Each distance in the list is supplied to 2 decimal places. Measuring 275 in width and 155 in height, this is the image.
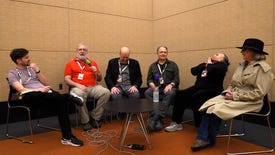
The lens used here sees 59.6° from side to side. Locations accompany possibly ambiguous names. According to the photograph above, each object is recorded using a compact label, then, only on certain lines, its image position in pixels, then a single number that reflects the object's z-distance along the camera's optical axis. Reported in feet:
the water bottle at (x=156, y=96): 11.59
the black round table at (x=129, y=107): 8.45
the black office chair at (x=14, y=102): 10.16
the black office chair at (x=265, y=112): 8.67
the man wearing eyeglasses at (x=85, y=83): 11.99
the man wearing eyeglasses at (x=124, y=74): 13.78
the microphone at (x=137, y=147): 9.23
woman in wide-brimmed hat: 8.52
